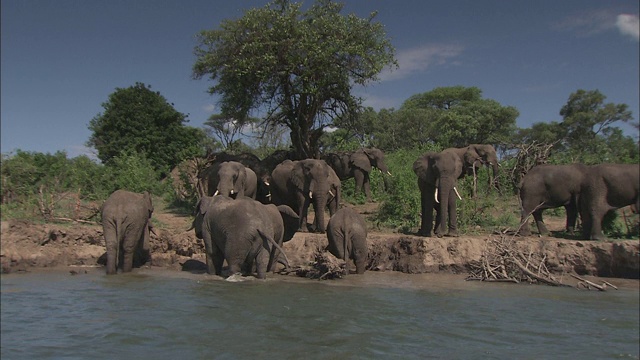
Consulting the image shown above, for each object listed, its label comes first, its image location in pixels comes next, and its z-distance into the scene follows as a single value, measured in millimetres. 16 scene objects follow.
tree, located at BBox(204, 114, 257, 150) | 46528
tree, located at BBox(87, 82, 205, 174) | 25609
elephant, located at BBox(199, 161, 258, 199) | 15828
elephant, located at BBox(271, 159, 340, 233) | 15195
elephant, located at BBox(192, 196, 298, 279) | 10789
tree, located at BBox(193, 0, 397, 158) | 19859
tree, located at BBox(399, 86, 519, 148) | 34656
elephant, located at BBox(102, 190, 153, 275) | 11484
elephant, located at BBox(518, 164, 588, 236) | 13172
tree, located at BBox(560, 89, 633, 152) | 27344
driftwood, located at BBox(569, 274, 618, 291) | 10477
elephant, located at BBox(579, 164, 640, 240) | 12047
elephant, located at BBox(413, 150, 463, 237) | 13609
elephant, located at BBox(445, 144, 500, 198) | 15414
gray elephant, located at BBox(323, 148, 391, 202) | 21250
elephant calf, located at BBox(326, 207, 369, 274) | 12180
